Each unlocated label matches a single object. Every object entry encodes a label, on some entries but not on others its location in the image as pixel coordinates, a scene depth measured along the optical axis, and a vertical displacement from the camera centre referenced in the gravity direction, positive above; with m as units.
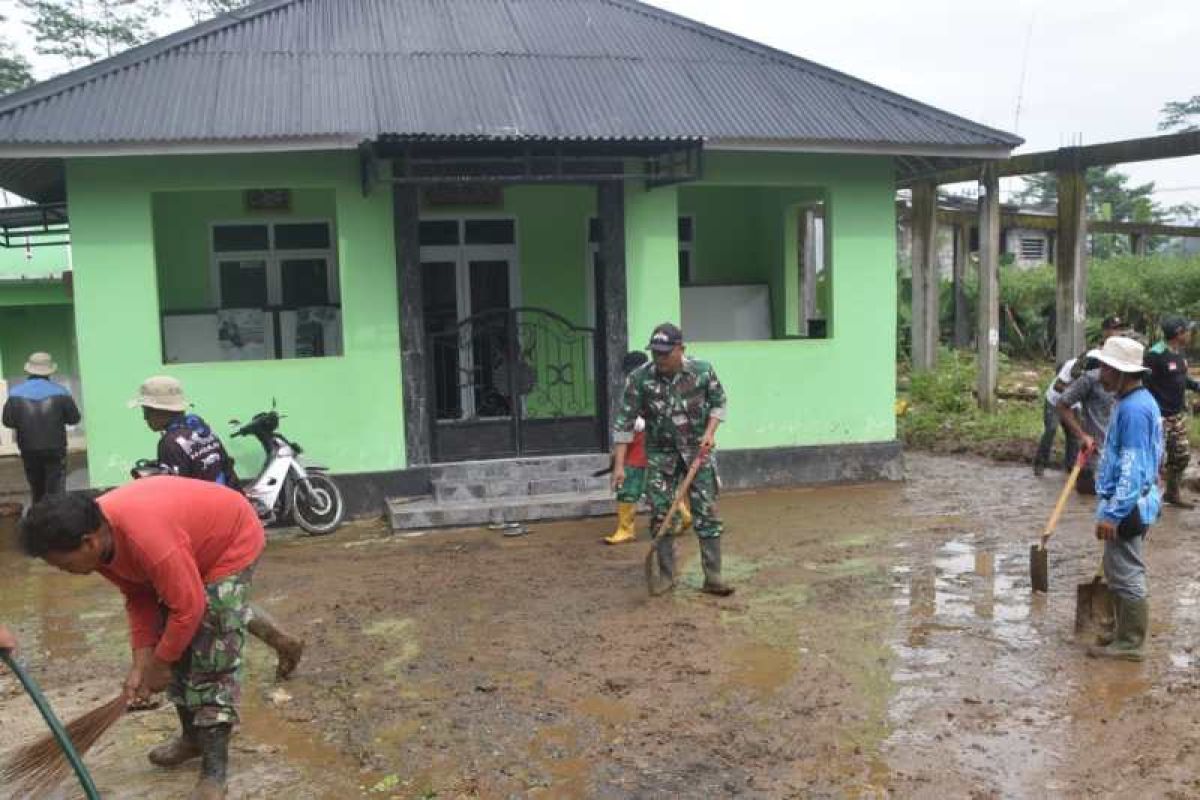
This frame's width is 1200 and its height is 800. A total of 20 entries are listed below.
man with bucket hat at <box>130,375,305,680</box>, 5.89 -0.66
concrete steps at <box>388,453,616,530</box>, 9.25 -1.69
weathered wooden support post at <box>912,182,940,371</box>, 14.70 +0.22
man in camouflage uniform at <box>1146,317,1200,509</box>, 8.52 -0.77
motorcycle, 8.91 -1.47
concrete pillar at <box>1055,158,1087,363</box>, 12.56 +0.28
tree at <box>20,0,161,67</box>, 24.30 +6.56
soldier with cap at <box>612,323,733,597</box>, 6.72 -0.77
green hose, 3.50 -1.33
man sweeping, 3.45 -0.90
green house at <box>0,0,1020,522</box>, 9.24 +0.92
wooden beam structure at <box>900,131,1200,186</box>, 10.96 +1.46
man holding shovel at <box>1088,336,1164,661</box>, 5.18 -0.92
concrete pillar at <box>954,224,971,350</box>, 19.73 +0.21
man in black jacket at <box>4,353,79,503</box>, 9.22 -0.85
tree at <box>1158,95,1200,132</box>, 52.72 +8.54
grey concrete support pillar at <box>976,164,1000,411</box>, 12.92 +0.06
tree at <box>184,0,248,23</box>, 26.25 +7.43
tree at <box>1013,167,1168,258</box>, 47.21 +4.40
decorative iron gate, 10.14 -0.79
